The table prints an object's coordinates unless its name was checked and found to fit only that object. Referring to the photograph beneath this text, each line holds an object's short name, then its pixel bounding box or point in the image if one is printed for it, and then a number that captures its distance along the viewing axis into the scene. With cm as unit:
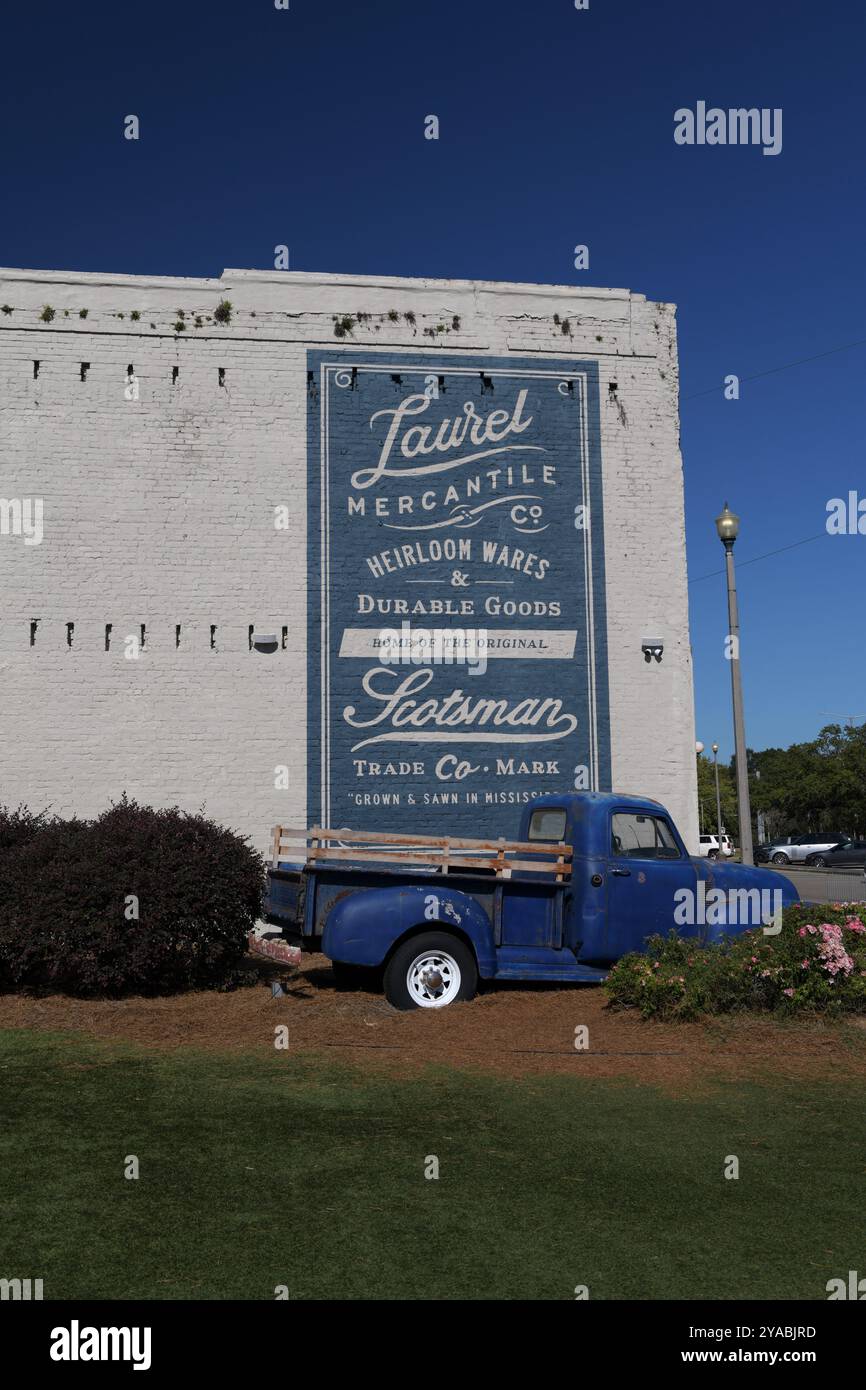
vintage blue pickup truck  1060
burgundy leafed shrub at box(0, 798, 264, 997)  1106
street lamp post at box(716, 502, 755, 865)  1778
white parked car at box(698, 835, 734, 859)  4639
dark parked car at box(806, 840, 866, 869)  4797
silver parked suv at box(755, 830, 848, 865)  5381
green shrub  983
